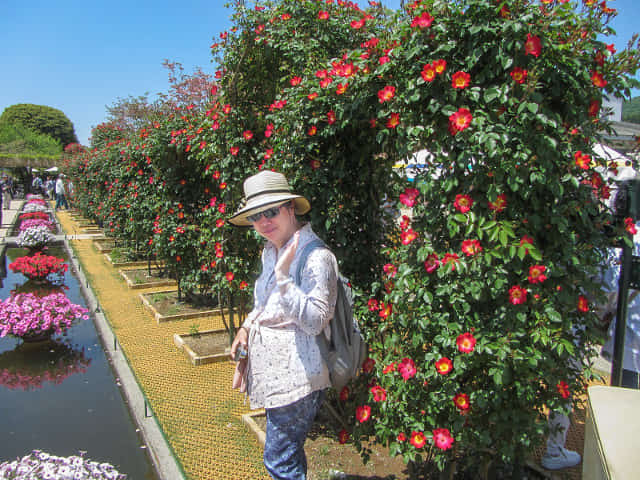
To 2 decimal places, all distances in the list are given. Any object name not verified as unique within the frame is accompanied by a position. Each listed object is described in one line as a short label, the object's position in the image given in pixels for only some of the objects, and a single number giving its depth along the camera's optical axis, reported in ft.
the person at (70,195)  70.49
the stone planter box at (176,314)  20.35
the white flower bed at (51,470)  6.09
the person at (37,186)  100.68
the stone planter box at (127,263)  32.37
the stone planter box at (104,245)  38.49
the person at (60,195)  71.05
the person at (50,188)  93.96
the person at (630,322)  8.30
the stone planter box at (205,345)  15.66
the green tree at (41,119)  207.31
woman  6.02
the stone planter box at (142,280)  26.63
